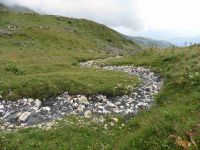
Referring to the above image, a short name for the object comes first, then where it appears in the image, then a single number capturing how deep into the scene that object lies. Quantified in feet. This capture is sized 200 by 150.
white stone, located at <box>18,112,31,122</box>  29.74
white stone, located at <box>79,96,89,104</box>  33.39
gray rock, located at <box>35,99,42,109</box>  33.13
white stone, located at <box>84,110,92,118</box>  29.32
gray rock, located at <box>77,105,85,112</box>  31.04
